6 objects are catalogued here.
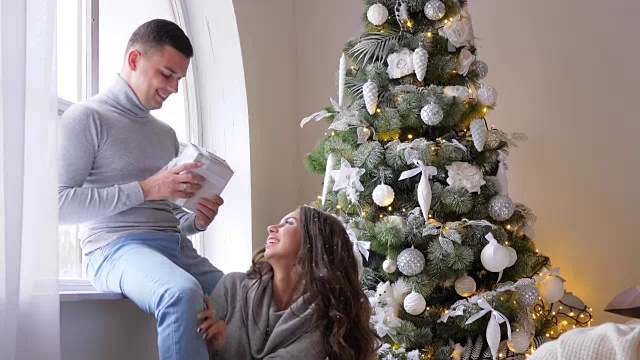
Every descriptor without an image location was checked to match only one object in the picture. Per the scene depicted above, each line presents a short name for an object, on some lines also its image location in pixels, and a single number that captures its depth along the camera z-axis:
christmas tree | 2.87
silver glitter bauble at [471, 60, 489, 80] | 3.14
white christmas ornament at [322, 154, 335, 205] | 3.08
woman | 2.30
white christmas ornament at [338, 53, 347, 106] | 3.13
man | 2.12
